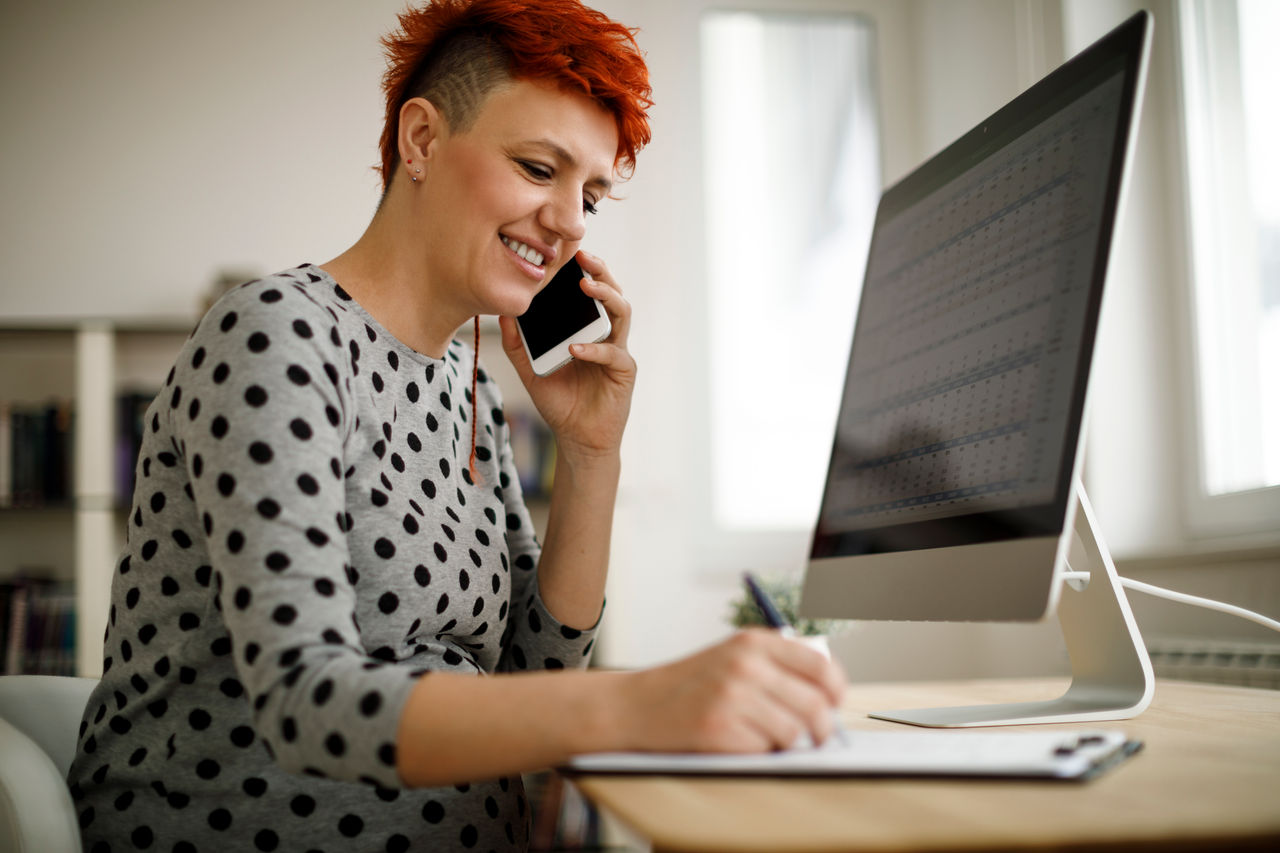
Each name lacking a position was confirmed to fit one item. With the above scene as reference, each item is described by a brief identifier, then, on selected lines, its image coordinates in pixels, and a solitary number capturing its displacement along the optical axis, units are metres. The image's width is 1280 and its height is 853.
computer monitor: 0.78
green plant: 1.96
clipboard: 0.57
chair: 0.78
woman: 0.62
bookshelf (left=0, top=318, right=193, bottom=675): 2.68
